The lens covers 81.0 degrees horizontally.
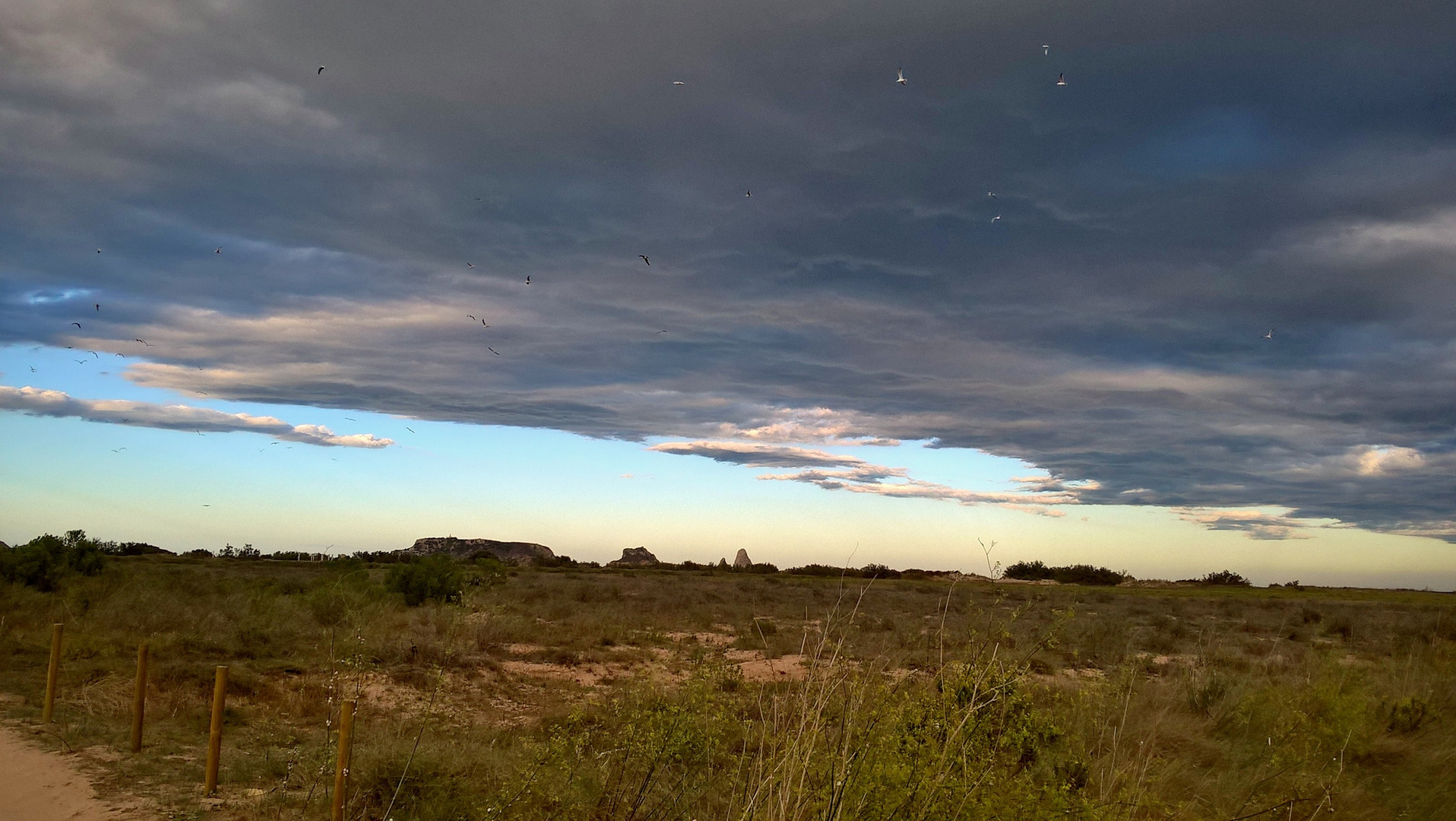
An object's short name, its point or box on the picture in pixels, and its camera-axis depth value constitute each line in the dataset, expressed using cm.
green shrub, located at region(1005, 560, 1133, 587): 5884
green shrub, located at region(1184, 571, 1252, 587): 6194
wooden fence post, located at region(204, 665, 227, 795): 948
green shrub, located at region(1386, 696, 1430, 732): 1182
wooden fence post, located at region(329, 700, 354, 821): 703
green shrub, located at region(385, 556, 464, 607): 2947
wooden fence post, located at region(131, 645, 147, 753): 1141
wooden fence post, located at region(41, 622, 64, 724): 1269
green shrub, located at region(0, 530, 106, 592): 2559
